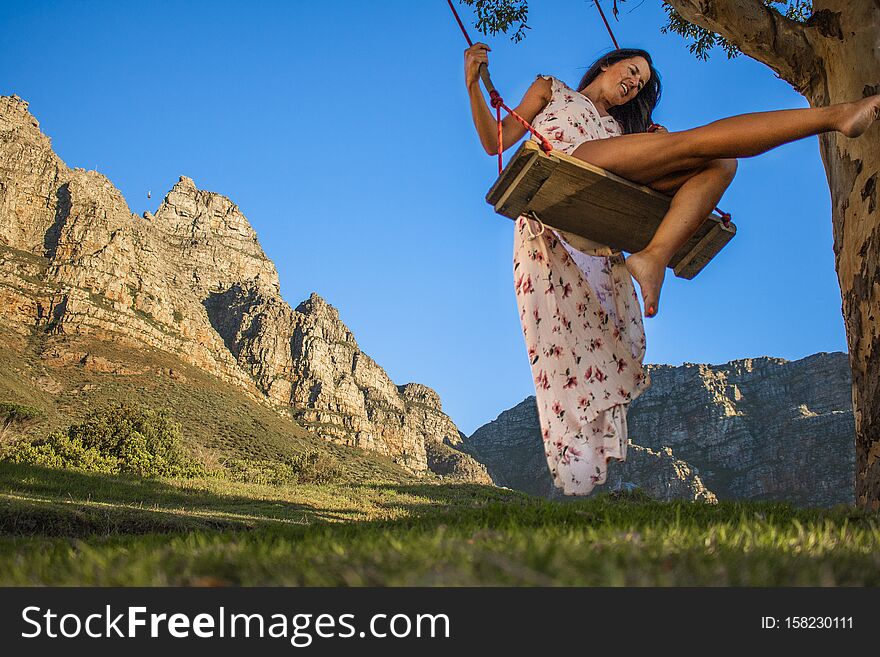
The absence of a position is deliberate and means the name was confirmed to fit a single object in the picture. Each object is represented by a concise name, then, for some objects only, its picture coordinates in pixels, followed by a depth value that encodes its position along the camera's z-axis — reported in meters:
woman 4.33
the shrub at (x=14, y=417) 27.72
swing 3.38
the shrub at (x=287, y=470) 33.41
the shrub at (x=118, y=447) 23.53
